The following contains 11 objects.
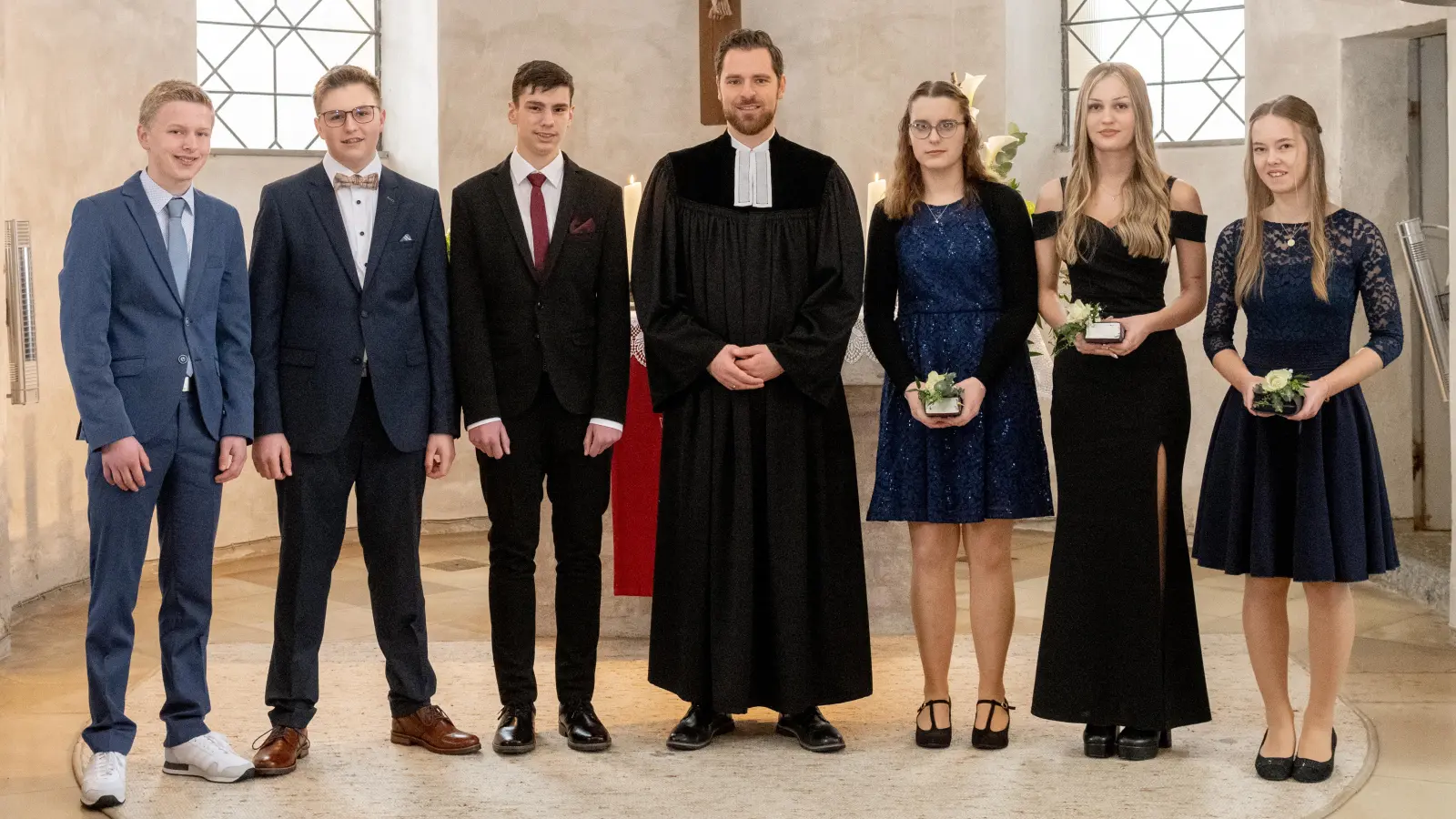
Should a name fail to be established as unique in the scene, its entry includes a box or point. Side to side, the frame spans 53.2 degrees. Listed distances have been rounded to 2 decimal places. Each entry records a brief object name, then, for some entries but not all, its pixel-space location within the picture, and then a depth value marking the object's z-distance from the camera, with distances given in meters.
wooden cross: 6.87
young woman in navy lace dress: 3.76
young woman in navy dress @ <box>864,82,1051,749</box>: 4.11
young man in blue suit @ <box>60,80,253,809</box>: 3.71
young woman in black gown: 3.96
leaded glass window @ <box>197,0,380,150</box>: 8.29
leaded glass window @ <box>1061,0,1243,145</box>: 8.20
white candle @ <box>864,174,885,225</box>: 5.45
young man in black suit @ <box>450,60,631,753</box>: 4.10
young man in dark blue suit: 3.98
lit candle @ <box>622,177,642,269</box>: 5.47
